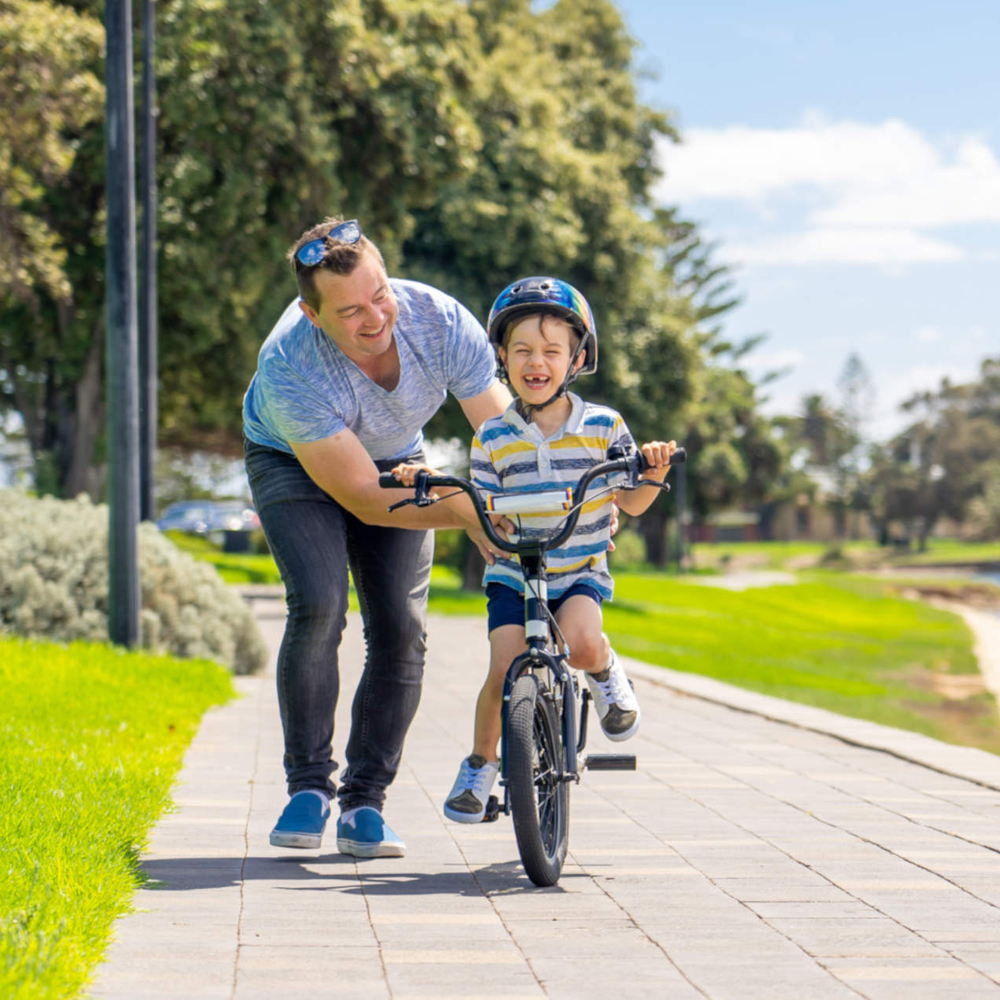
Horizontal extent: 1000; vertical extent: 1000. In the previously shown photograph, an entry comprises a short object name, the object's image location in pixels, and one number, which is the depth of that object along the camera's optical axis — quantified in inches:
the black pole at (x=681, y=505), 2464.3
